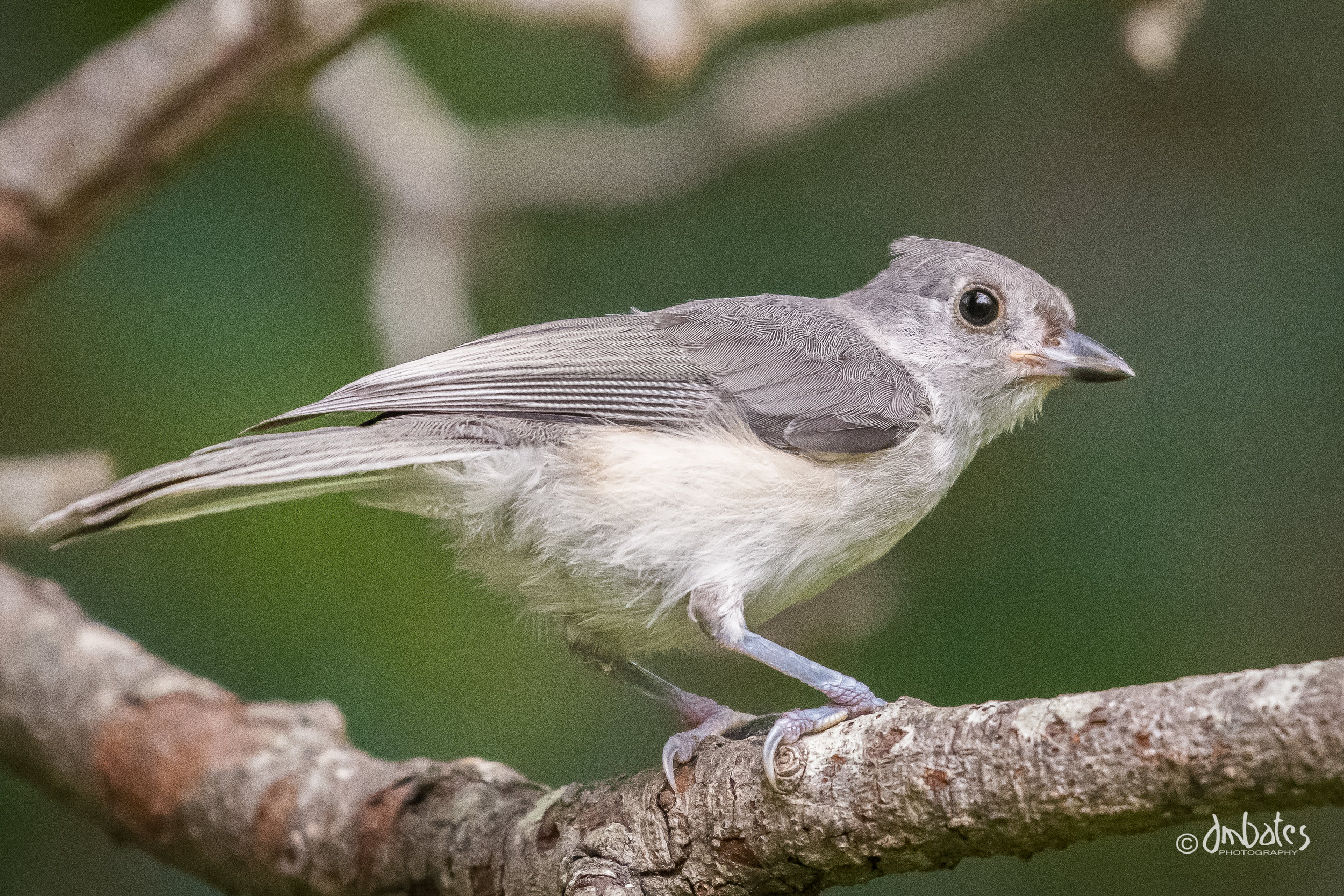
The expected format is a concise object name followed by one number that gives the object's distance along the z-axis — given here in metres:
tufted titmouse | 4.63
